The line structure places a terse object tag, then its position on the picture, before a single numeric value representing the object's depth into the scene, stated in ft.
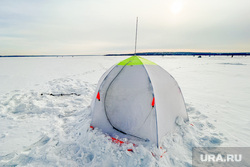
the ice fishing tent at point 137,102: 12.65
